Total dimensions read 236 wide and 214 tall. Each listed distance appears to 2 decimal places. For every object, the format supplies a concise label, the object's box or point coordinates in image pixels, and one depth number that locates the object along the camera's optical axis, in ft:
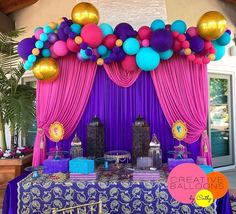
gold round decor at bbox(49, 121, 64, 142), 8.87
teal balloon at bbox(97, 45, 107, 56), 8.46
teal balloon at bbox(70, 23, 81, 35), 8.35
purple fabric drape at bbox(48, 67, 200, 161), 9.43
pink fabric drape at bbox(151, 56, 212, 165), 9.10
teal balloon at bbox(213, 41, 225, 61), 9.00
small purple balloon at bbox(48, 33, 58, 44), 8.61
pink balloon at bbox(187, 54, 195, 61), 8.61
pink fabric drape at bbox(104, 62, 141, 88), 9.25
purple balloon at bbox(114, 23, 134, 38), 8.39
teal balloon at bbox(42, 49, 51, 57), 8.85
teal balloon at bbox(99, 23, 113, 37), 8.52
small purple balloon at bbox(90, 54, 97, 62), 8.61
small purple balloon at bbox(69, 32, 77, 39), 8.30
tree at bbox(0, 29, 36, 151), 9.55
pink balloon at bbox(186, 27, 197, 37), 8.50
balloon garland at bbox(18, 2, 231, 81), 8.09
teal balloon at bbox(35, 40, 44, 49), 8.59
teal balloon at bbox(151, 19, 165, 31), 8.38
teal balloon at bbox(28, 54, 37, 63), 8.63
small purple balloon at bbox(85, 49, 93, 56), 8.33
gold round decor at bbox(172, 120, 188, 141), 8.65
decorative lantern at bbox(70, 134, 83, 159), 8.90
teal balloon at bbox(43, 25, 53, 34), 8.61
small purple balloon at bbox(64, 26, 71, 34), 8.34
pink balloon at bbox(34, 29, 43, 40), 8.77
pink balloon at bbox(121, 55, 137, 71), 8.58
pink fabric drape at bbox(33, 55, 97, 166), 9.34
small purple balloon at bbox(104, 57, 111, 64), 8.63
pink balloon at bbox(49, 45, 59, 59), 8.87
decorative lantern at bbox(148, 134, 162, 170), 8.38
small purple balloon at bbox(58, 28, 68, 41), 8.48
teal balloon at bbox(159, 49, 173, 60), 8.52
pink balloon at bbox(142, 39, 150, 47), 8.31
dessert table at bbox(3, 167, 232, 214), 7.02
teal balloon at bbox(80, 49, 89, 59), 8.44
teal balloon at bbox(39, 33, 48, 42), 8.58
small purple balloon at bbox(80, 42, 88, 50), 8.26
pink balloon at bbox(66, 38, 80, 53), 8.41
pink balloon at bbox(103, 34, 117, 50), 8.38
